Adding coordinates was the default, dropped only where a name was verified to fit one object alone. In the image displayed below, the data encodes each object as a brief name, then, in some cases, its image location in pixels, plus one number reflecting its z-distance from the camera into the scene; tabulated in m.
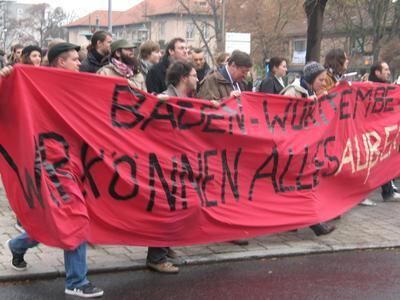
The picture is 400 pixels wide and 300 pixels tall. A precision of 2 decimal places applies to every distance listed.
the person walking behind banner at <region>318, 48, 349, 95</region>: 7.60
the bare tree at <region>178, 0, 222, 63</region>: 57.50
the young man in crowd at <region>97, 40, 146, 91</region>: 5.99
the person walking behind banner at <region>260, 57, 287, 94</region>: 7.96
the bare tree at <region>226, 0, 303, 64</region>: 55.78
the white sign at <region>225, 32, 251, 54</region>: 21.34
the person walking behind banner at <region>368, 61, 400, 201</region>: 8.62
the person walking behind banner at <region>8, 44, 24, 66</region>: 9.43
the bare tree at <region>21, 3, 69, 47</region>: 62.84
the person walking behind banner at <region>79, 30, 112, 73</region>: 7.05
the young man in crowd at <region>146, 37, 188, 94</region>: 7.36
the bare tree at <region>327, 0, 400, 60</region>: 35.72
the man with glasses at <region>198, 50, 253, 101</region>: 6.40
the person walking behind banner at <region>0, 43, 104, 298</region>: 4.60
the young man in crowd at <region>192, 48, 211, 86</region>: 8.92
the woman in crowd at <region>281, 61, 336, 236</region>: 6.69
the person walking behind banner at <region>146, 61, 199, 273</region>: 5.64
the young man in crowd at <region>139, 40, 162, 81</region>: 8.20
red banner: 4.60
